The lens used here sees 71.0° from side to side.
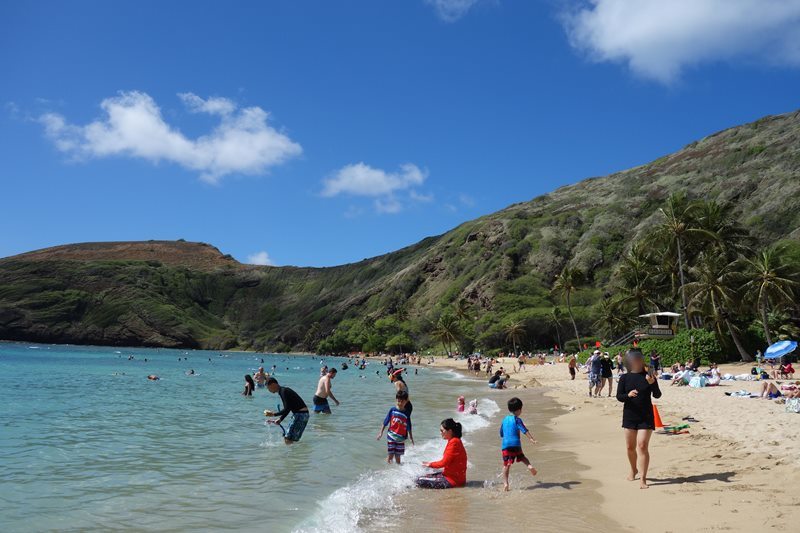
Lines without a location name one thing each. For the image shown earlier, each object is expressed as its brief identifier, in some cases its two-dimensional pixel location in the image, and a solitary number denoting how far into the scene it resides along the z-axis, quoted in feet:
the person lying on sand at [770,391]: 56.49
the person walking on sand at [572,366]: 114.11
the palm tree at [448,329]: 304.09
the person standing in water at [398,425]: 32.78
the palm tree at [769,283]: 112.47
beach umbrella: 67.87
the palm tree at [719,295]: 119.54
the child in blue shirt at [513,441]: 27.04
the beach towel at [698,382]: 74.59
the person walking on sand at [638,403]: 24.14
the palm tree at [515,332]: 269.03
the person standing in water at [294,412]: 35.81
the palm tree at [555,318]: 270.67
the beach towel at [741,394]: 60.44
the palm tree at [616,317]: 197.57
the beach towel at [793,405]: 44.19
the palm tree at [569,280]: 213.25
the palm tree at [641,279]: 172.78
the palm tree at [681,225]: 134.92
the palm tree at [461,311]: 319.47
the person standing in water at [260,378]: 84.88
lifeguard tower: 131.75
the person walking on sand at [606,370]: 71.67
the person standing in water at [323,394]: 53.42
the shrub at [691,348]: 116.78
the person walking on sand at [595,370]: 72.02
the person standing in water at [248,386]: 79.82
